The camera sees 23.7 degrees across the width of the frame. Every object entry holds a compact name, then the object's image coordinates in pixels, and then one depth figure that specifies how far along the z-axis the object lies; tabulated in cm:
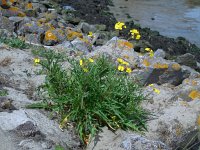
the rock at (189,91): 598
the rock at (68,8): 2024
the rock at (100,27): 1598
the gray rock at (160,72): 654
